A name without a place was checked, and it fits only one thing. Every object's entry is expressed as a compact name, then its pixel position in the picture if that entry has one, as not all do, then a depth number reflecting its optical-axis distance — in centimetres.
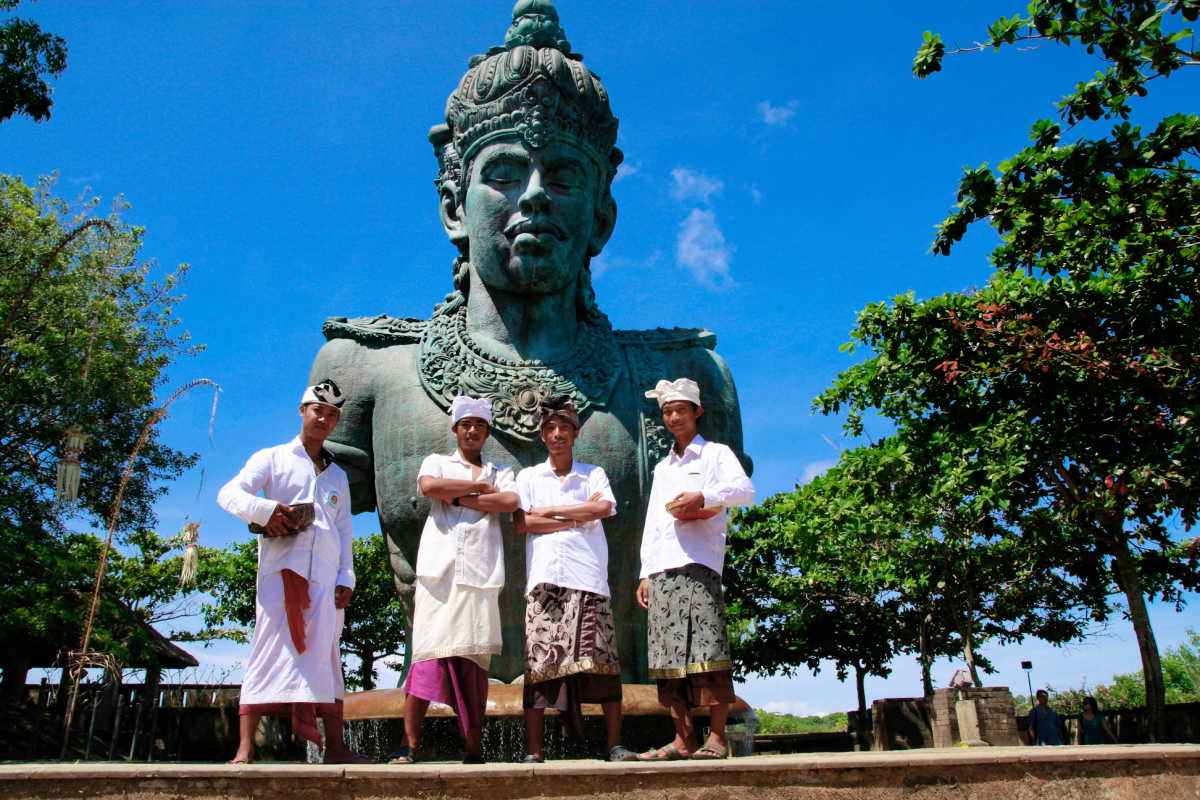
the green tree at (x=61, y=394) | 1569
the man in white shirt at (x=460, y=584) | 422
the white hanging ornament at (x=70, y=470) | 1563
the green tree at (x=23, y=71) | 952
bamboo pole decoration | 1266
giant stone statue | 588
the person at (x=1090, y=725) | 1527
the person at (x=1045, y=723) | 1534
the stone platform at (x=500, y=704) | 509
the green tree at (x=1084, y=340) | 796
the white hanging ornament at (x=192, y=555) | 1415
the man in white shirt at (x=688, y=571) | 421
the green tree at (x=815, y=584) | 1719
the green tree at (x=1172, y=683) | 4744
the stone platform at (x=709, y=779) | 334
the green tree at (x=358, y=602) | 2433
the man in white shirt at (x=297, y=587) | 409
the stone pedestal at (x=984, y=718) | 1450
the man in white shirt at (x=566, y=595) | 426
